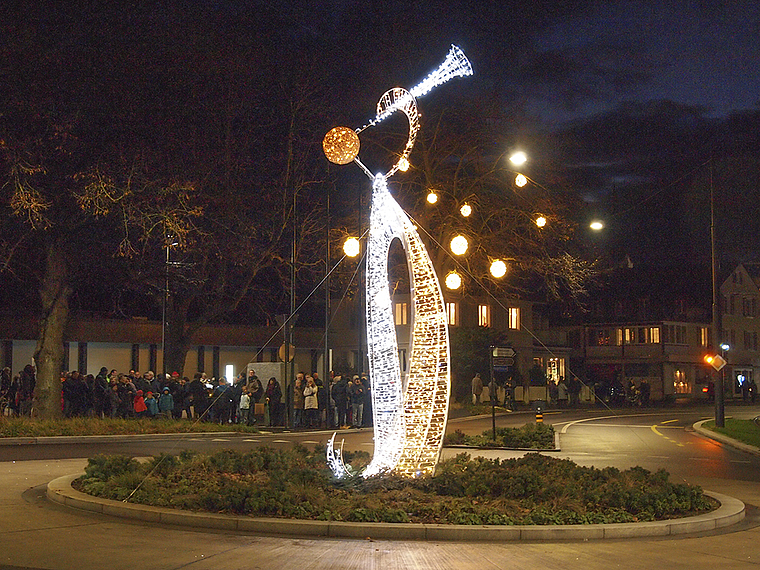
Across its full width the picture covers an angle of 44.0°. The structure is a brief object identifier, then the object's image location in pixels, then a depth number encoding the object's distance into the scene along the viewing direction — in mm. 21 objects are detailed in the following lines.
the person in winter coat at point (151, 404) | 28733
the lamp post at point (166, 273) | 25264
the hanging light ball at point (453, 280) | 21422
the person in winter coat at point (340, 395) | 30016
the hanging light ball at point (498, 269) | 23750
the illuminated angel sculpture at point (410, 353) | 13289
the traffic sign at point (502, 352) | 22400
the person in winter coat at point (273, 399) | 30656
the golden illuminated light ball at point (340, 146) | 14594
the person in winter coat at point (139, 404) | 28438
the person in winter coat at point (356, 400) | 30047
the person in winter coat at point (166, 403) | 28984
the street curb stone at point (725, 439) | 23997
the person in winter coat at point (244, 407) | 29594
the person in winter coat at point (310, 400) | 29938
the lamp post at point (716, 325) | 31234
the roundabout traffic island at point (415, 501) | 10797
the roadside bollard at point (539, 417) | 24673
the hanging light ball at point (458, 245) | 18141
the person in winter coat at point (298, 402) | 30203
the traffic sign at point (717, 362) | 32219
